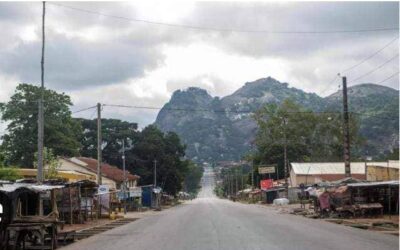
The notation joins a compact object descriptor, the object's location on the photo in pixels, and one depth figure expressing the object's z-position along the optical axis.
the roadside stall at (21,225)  19.72
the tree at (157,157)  100.06
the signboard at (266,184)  102.05
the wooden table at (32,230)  19.64
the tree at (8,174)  41.78
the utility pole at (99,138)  44.50
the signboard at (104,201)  45.07
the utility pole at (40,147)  29.33
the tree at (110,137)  103.25
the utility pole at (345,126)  41.72
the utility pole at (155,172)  95.54
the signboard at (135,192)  64.09
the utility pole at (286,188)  78.16
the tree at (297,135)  116.50
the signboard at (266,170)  100.49
